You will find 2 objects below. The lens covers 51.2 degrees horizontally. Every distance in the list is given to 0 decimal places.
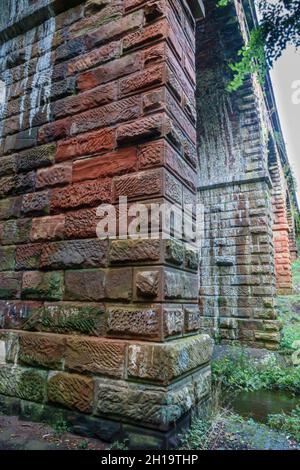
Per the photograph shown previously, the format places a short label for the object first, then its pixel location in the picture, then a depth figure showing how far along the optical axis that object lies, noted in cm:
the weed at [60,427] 197
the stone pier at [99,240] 190
